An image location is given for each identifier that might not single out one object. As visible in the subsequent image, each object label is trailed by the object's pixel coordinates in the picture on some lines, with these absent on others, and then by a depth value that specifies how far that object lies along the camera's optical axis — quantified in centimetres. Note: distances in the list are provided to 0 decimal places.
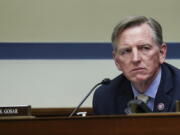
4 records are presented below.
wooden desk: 370
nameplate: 389
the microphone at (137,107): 389
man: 420
